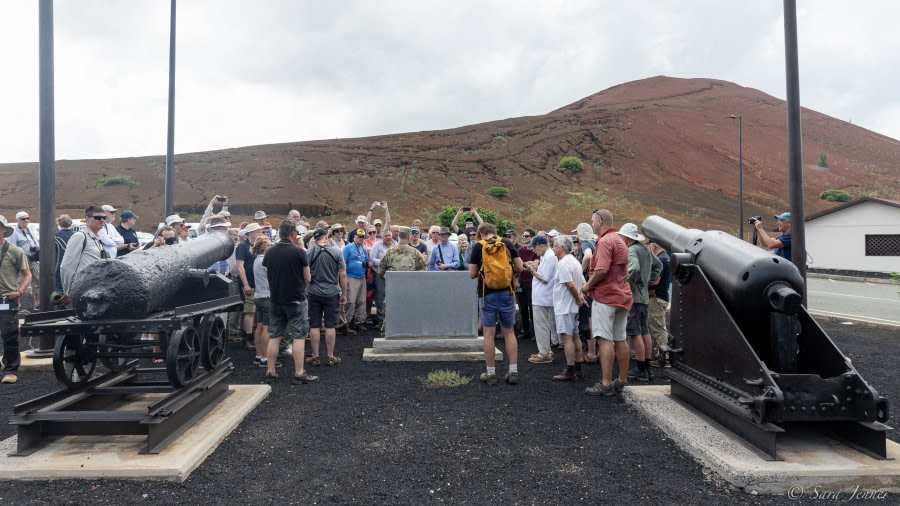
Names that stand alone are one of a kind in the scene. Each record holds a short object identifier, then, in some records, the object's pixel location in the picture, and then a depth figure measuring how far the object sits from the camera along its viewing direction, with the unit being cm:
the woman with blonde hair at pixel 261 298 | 753
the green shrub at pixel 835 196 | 5175
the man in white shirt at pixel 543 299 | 782
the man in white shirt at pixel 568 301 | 679
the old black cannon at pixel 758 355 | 390
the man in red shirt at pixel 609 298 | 581
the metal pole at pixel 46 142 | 714
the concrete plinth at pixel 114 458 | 381
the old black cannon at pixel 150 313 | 426
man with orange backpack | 639
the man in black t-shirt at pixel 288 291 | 646
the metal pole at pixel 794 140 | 681
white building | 2456
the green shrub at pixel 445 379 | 652
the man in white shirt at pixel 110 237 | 769
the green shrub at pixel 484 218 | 3067
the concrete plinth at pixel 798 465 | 364
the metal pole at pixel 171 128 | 1123
